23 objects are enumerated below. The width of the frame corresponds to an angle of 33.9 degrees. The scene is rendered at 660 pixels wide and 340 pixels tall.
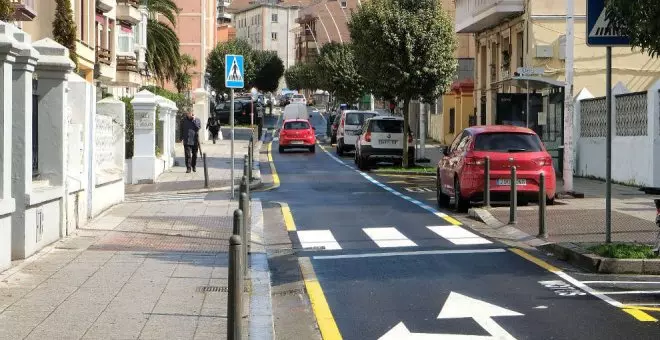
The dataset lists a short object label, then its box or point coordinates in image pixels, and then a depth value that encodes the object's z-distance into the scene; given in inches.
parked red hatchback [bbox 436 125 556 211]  795.4
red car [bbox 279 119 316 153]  1942.7
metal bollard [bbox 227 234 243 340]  253.6
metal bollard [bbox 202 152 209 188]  1083.3
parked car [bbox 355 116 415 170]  1476.4
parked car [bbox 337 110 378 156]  1843.0
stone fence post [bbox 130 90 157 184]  1179.9
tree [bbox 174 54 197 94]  2605.8
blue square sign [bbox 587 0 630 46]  538.6
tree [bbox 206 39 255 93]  3964.1
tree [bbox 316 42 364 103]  2859.3
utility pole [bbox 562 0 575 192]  921.5
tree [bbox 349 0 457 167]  1485.0
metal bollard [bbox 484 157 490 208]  757.9
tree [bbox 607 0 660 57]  476.7
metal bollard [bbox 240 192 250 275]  470.6
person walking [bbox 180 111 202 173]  1354.6
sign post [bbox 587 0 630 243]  535.8
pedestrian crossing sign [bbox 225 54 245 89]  939.3
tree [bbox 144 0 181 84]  2391.7
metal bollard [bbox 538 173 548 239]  615.8
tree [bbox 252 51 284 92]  5089.6
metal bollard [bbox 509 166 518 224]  678.5
